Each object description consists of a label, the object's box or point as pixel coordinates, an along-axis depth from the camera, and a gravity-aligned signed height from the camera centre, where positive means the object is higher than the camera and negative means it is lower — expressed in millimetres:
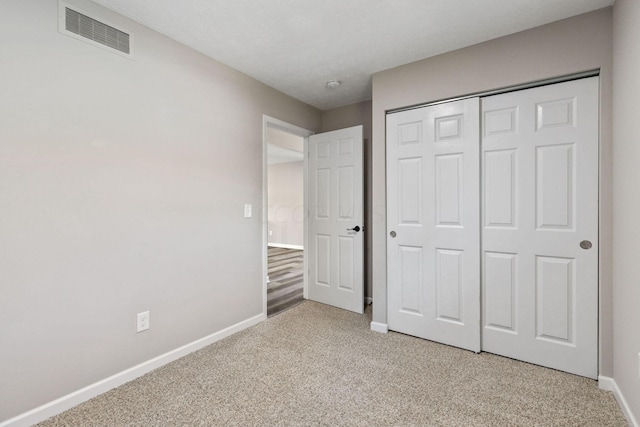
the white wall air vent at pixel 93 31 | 1675 +1117
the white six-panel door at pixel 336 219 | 3234 -87
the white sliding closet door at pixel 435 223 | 2326 -103
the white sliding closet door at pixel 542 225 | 1930 -102
